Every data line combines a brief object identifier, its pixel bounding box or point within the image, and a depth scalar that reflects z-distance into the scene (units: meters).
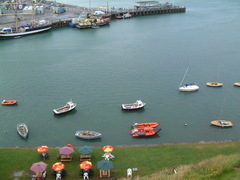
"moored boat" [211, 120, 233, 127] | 46.72
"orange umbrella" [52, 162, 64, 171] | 31.58
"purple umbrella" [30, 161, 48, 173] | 30.97
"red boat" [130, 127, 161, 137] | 43.78
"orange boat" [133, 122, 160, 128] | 45.84
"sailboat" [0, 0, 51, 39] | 101.69
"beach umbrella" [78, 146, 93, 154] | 34.75
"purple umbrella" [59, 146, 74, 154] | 34.58
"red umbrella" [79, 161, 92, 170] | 31.83
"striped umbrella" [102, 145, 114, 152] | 35.41
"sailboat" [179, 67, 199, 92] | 58.79
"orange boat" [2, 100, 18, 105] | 54.16
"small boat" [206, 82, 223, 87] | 60.89
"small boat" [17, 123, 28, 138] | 43.99
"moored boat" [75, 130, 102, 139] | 43.25
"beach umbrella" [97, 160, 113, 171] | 31.18
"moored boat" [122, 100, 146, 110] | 51.44
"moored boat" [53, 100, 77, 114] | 50.66
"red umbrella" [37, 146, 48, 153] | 35.38
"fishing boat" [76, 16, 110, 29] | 116.45
